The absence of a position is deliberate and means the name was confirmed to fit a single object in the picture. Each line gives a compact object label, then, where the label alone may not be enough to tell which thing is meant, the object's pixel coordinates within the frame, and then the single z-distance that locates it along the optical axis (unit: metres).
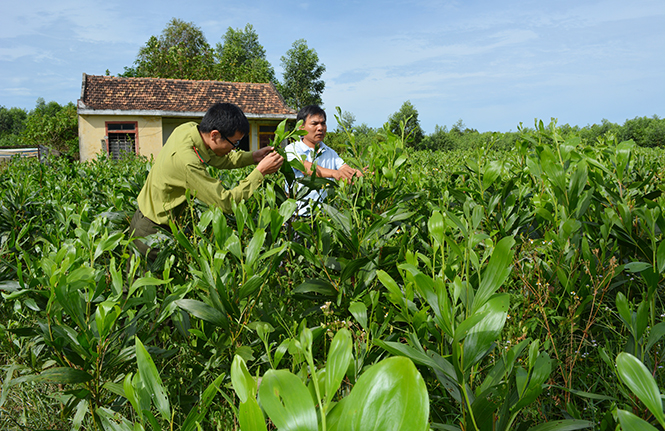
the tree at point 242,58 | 37.00
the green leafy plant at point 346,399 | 0.42
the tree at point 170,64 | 34.19
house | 20.36
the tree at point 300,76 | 46.00
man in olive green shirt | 2.61
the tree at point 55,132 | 30.71
